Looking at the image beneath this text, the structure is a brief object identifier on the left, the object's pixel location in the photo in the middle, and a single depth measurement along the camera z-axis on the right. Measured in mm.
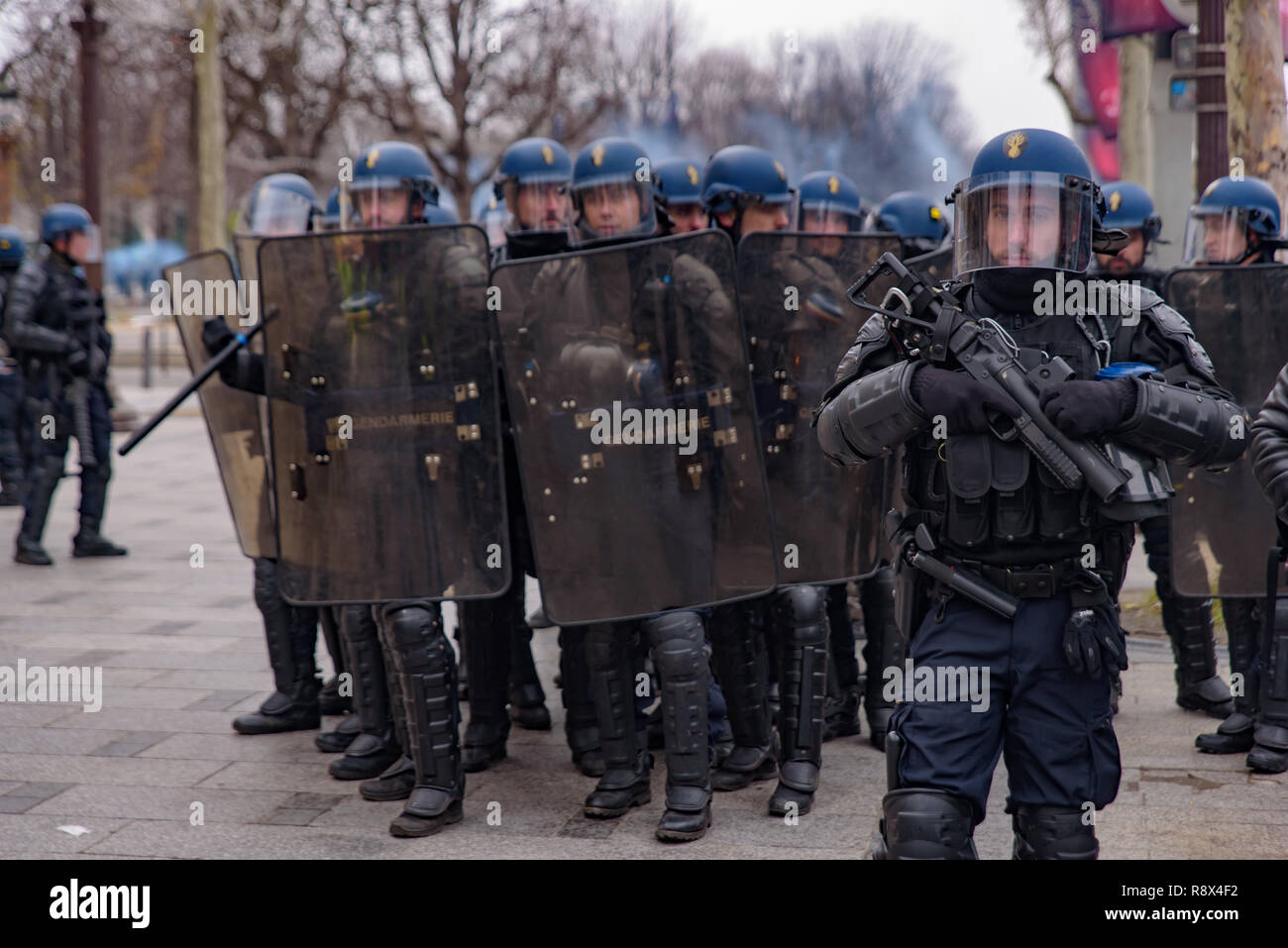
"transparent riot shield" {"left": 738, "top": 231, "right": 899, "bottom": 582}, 4262
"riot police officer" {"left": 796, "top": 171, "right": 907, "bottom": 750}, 4906
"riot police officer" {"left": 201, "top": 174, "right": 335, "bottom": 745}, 5160
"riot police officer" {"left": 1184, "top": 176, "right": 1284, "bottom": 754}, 4734
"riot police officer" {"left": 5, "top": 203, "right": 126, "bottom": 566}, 8367
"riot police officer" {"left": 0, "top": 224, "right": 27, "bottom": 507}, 9648
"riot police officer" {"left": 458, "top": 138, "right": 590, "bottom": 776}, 4680
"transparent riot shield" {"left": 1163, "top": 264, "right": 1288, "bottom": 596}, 4605
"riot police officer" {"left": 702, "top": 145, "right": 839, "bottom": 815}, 4270
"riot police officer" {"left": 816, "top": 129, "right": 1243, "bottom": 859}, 2828
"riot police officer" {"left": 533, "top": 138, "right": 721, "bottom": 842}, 3916
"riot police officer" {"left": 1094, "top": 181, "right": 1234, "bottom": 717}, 5114
